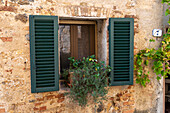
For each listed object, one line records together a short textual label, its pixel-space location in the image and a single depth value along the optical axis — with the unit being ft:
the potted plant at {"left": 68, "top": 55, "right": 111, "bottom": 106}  9.95
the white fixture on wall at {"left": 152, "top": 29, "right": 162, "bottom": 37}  11.89
